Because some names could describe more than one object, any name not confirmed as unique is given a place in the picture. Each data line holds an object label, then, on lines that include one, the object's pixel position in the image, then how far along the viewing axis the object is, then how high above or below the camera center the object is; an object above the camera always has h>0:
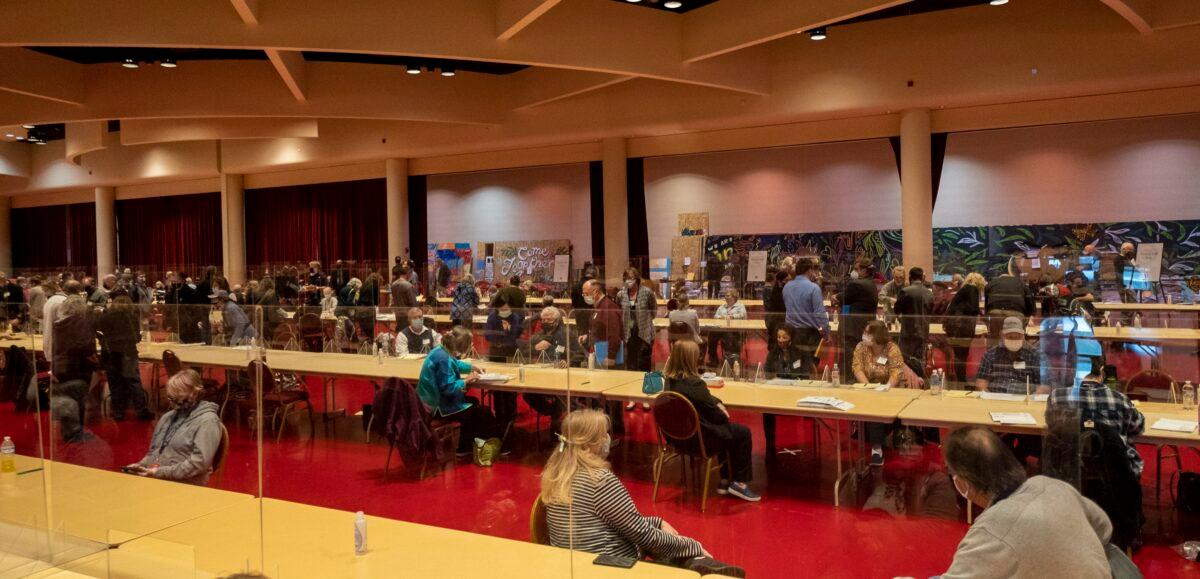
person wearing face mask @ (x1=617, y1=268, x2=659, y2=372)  7.88 -0.65
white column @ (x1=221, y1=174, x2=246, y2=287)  20.95 +1.32
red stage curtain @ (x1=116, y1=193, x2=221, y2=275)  22.61 +1.35
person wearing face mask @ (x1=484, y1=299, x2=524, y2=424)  7.26 -0.56
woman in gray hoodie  4.12 -0.82
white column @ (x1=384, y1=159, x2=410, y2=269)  18.44 +1.52
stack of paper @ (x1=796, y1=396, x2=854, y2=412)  5.73 -0.99
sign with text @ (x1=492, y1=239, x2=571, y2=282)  17.66 +0.30
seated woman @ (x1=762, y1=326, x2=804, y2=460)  6.86 -0.85
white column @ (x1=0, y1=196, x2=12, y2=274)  25.94 +1.61
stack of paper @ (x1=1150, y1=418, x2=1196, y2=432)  4.66 -0.98
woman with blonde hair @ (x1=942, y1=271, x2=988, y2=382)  6.22 -0.58
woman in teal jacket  6.73 -0.97
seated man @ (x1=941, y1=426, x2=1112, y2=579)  2.40 -0.81
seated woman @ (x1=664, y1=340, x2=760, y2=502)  5.74 -1.08
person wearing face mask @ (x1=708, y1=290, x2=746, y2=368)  7.26 -0.69
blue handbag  6.29 -0.89
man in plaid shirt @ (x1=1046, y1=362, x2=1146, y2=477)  3.96 -0.75
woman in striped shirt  3.39 -1.03
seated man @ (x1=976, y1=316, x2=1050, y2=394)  5.65 -0.73
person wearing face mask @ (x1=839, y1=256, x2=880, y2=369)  6.73 -0.45
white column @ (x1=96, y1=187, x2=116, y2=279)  23.31 +1.54
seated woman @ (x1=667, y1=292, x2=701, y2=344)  8.32 -0.54
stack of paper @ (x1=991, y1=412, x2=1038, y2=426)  4.95 -0.98
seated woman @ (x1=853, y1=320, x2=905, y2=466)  6.52 -0.81
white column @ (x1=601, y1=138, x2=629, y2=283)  15.94 +1.23
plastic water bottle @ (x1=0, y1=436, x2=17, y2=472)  3.93 -0.86
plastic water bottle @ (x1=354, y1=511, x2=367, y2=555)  3.14 -1.00
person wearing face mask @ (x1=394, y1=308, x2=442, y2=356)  8.03 -0.61
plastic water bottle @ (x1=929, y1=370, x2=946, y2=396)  6.06 -0.90
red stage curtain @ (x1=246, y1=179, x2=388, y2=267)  19.91 +1.35
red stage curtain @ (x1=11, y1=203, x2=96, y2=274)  25.00 +1.42
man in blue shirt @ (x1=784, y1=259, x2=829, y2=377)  7.22 -0.46
